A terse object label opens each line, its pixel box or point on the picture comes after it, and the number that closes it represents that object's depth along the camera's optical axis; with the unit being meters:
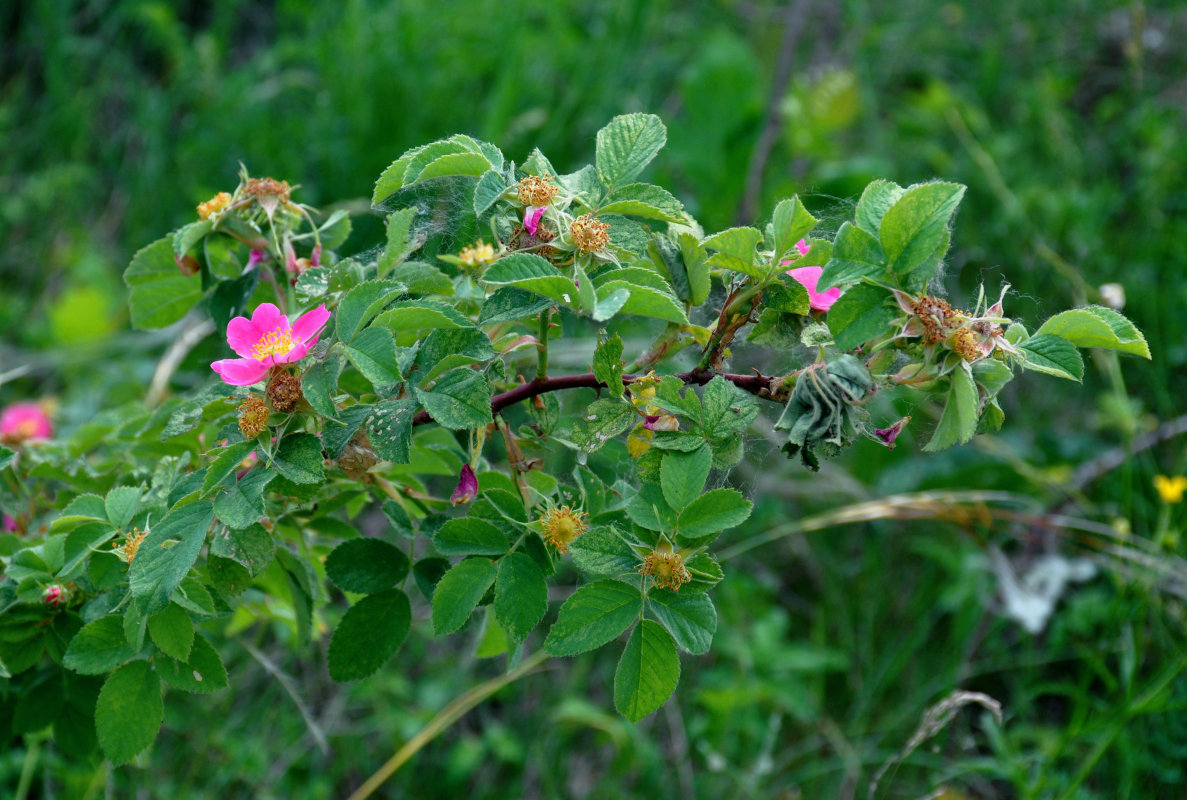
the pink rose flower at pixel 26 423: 1.33
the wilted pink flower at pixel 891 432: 0.68
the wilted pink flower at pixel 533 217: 0.69
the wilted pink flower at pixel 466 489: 0.76
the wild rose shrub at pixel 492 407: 0.64
